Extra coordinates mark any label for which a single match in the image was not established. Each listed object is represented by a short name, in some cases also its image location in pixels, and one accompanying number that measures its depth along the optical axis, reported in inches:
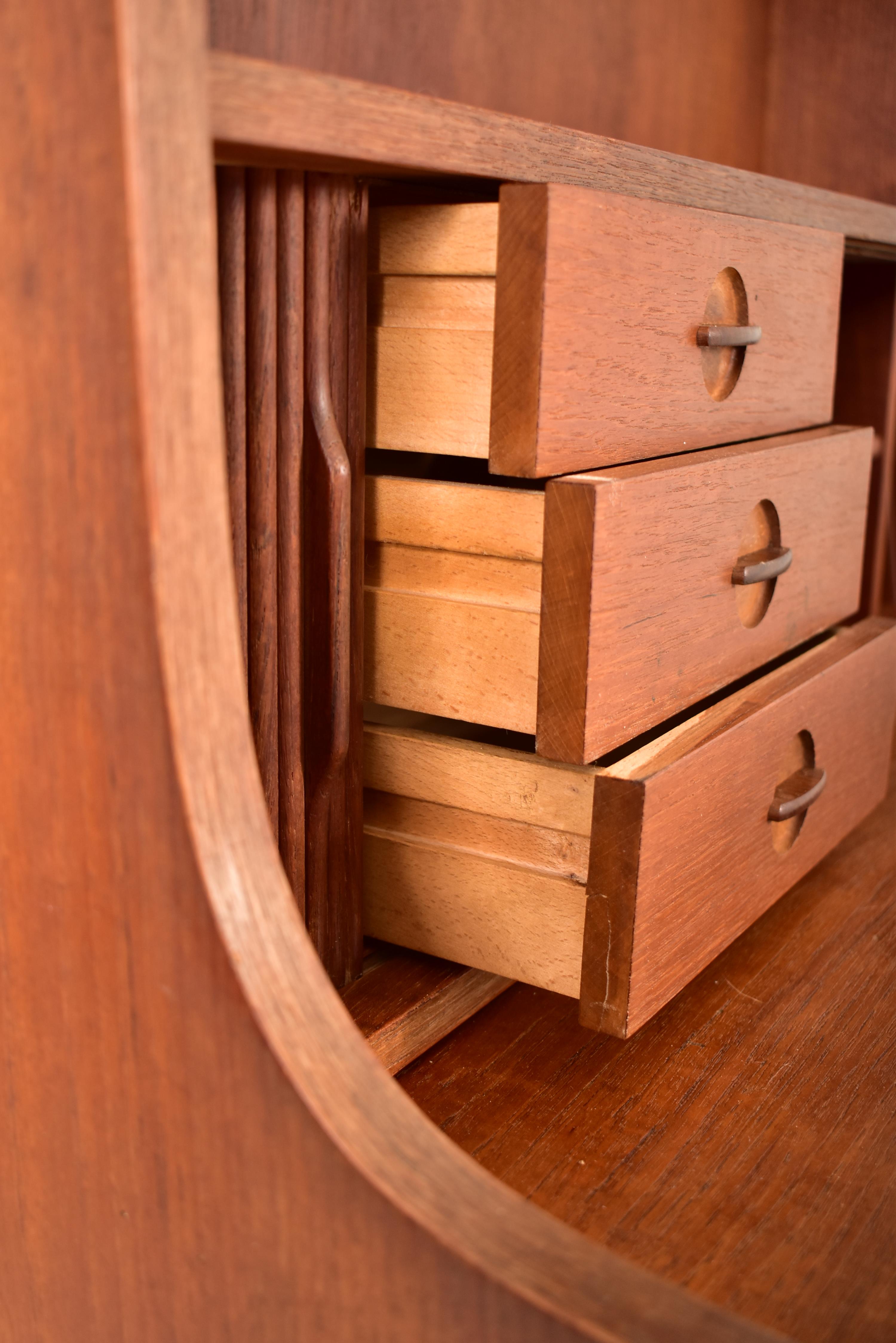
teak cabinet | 16.7
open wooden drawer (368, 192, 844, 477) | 22.8
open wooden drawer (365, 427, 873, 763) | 24.0
